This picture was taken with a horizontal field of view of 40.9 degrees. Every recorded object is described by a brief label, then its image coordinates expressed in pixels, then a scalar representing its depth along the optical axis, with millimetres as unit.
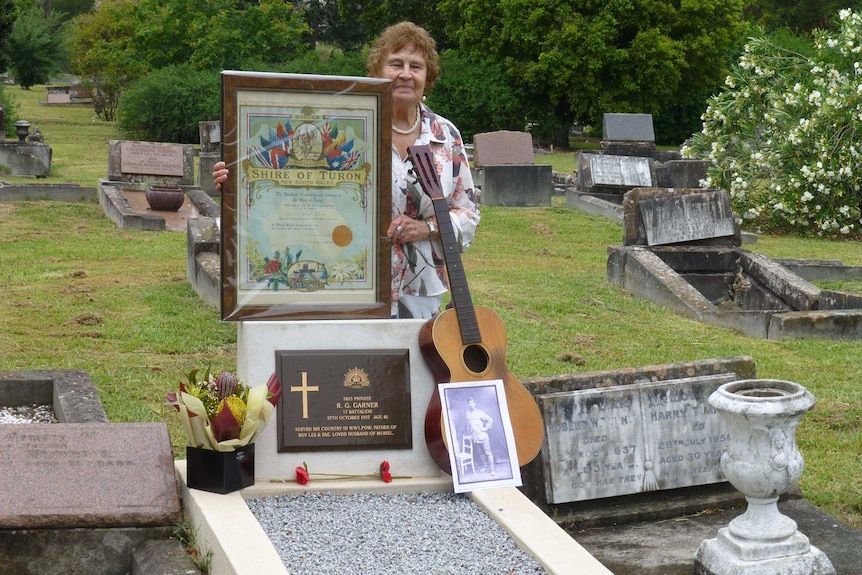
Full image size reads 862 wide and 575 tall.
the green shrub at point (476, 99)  35384
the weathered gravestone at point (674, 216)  12062
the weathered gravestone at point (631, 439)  5133
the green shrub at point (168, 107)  31781
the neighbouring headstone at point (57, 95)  49472
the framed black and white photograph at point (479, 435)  4723
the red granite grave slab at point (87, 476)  4246
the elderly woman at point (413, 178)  5164
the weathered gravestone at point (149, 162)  19375
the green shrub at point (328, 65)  35500
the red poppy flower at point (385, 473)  4824
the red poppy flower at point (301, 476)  4723
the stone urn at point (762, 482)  4285
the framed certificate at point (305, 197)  5008
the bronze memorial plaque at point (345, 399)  4887
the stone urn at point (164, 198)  16984
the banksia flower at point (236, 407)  4488
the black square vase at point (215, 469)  4477
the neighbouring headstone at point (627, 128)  25578
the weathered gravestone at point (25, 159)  22016
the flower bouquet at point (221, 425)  4441
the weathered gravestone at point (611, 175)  20234
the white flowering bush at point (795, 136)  16641
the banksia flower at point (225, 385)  4539
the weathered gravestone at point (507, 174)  19969
